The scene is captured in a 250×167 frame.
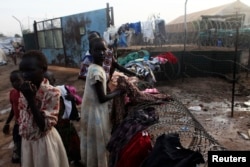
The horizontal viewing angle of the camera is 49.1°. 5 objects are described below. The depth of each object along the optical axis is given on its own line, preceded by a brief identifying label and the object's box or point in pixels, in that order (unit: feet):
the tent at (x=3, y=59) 77.75
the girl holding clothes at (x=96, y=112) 9.90
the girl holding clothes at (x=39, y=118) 7.16
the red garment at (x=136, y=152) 6.82
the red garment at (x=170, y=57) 25.71
